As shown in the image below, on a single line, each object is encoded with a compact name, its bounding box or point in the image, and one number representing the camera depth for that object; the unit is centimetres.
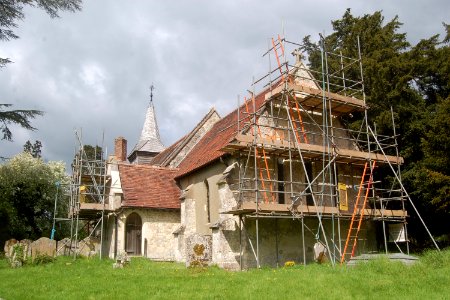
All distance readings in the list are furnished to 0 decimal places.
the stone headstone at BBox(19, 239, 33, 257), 1967
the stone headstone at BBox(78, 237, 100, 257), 2463
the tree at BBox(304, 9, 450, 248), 2297
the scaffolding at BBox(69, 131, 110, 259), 2427
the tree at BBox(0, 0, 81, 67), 1683
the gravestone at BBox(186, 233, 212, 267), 1830
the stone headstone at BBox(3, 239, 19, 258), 1988
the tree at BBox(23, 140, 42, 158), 5792
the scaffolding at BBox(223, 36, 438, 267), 1900
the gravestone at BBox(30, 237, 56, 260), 2007
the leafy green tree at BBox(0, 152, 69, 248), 3331
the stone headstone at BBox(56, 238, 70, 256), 2450
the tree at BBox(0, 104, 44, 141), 1772
